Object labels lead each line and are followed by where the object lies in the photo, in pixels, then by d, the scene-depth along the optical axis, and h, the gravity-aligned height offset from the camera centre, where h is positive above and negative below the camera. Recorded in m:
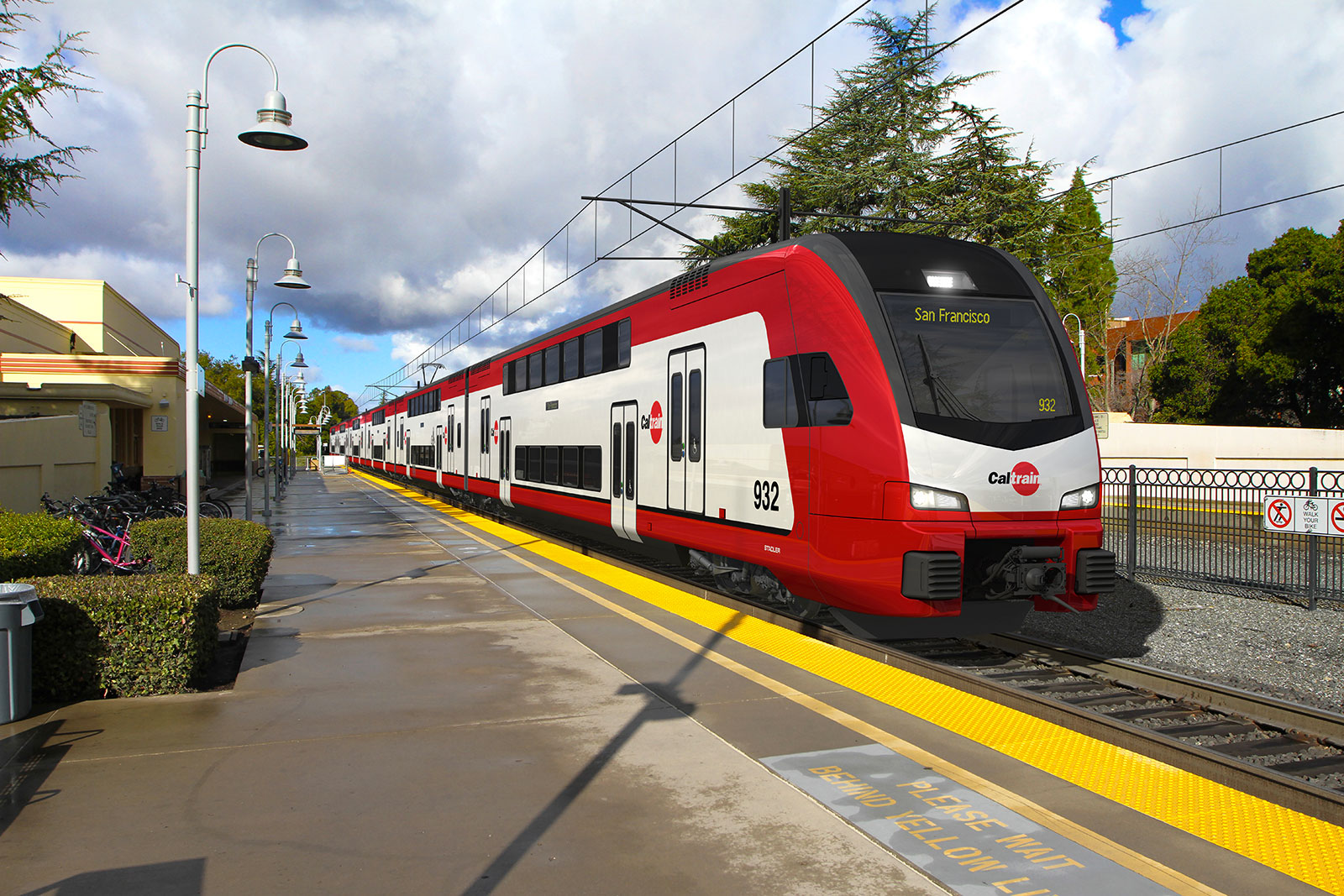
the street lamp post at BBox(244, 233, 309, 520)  21.83 +3.79
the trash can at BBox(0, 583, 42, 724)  6.11 -1.31
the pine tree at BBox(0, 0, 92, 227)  12.91 +4.43
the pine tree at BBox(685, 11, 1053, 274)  29.39 +9.03
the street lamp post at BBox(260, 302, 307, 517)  25.19 +3.72
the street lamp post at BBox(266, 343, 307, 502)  40.69 +1.67
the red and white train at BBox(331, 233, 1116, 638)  7.38 +0.10
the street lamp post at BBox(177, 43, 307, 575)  9.88 +1.61
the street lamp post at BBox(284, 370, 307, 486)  66.69 +0.48
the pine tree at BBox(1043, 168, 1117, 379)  48.50 +9.90
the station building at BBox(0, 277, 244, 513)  18.06 +1.26
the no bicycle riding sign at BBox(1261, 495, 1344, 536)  10.28 -0.69
